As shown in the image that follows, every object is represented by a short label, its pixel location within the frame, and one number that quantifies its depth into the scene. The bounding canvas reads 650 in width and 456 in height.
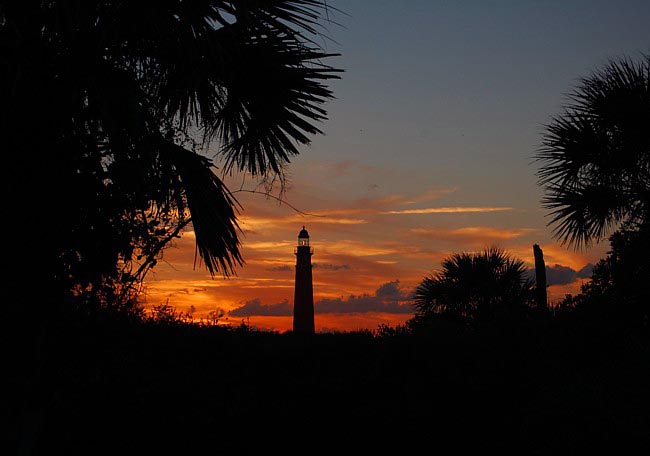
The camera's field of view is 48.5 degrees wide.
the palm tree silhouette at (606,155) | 12.93
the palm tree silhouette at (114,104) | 6.05
